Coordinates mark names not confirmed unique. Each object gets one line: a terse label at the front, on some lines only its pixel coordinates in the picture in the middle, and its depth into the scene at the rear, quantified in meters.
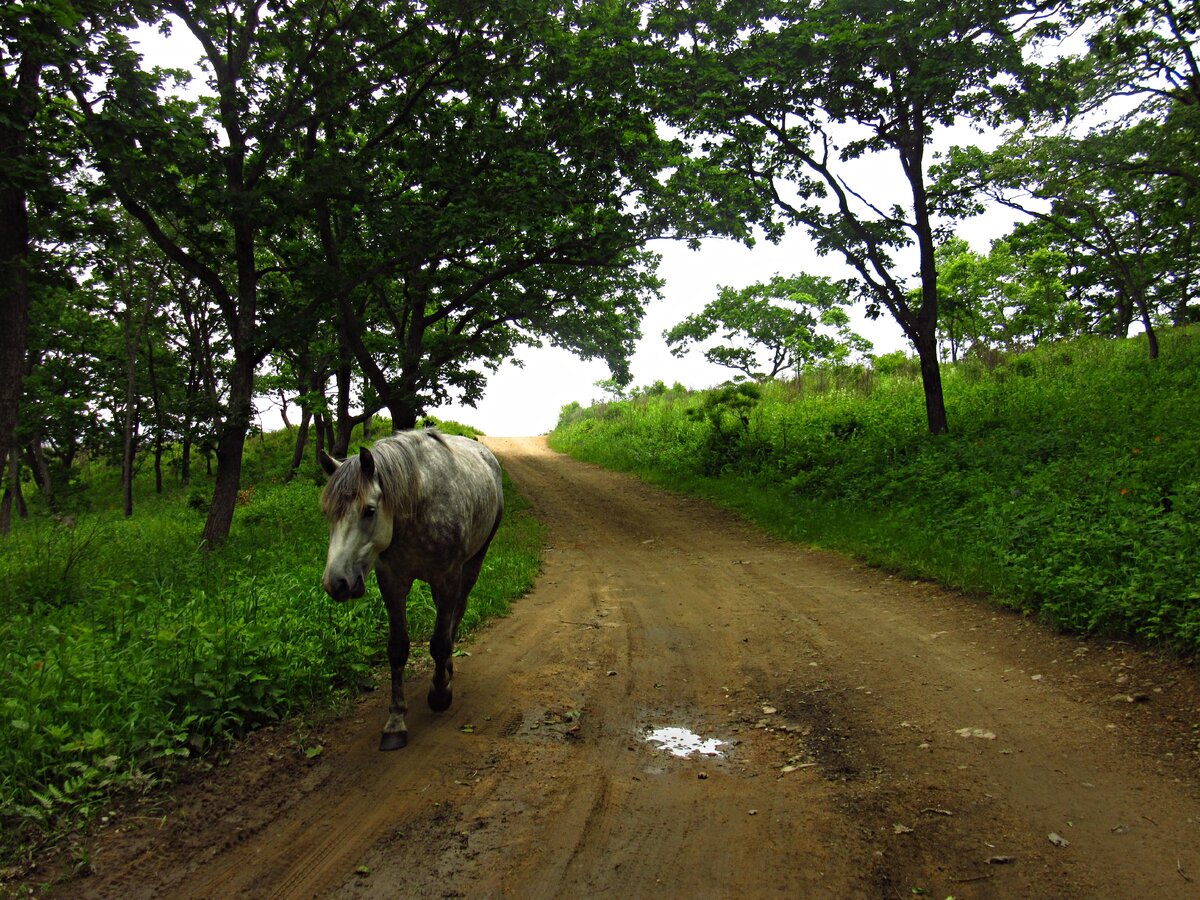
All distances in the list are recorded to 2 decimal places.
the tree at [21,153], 7.11
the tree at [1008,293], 29.05
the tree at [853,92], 11.88
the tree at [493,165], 11.27
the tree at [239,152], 8.96
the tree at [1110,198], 13.84
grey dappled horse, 4.09
